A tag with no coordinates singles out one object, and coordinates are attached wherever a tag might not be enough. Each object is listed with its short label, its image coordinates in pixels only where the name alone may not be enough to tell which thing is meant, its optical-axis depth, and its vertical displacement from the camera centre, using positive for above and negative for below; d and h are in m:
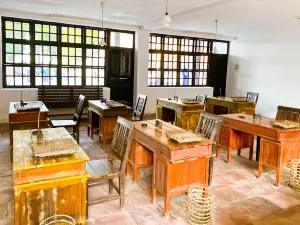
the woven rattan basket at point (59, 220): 2.31 -1.16
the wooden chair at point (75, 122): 5.20 -0.85
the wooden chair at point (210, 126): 3.55 -0.59
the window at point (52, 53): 7.12 +0.58
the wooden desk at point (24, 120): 4.42 -0.69
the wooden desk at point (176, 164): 2.92 -0.88
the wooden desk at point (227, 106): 6.70 -0.60
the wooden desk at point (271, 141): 3.75 -0.76
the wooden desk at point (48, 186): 2.20 -0.87
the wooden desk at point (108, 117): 5.18 -0.71
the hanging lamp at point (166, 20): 4.23 +0.86
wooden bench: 7.36 -0.57
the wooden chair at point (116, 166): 2.90 -0.94
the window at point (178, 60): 9.17 +0.64
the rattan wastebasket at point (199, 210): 2.85 -1.29
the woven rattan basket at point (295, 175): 3.75 -1.21
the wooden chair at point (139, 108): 5.80 -0.61
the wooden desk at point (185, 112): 6.04 -0.67
